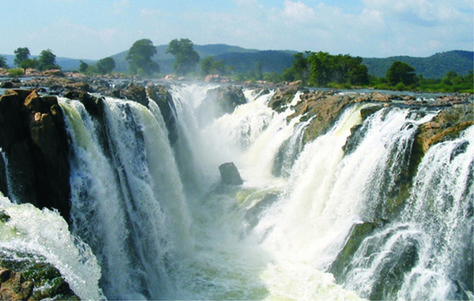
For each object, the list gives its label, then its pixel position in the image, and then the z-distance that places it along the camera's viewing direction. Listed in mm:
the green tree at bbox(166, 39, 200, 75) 125750
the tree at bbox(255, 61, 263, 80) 123381
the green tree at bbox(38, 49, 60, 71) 63031
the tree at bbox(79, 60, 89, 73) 85238
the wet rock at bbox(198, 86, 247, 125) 34562
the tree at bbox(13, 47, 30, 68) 73500
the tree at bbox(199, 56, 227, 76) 110062
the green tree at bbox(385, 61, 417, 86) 54812
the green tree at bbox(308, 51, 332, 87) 58219
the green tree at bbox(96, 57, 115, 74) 102000
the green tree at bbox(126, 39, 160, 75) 118125
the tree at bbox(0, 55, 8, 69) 60188
